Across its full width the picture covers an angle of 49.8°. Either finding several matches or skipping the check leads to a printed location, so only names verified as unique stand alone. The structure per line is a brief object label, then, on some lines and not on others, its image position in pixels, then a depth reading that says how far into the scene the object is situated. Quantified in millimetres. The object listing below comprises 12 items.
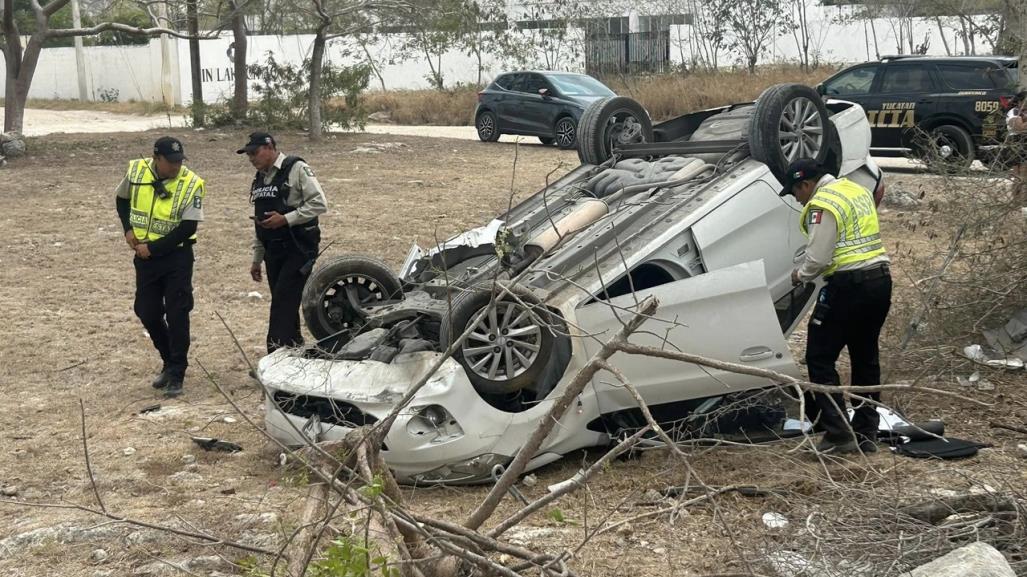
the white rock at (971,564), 3346
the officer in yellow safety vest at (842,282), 5473
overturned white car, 5242
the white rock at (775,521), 4449
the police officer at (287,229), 6992
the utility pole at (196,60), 19281
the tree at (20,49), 17344
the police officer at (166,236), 7066
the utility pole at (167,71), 36531
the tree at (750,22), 29812
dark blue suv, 19078
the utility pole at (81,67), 38875
